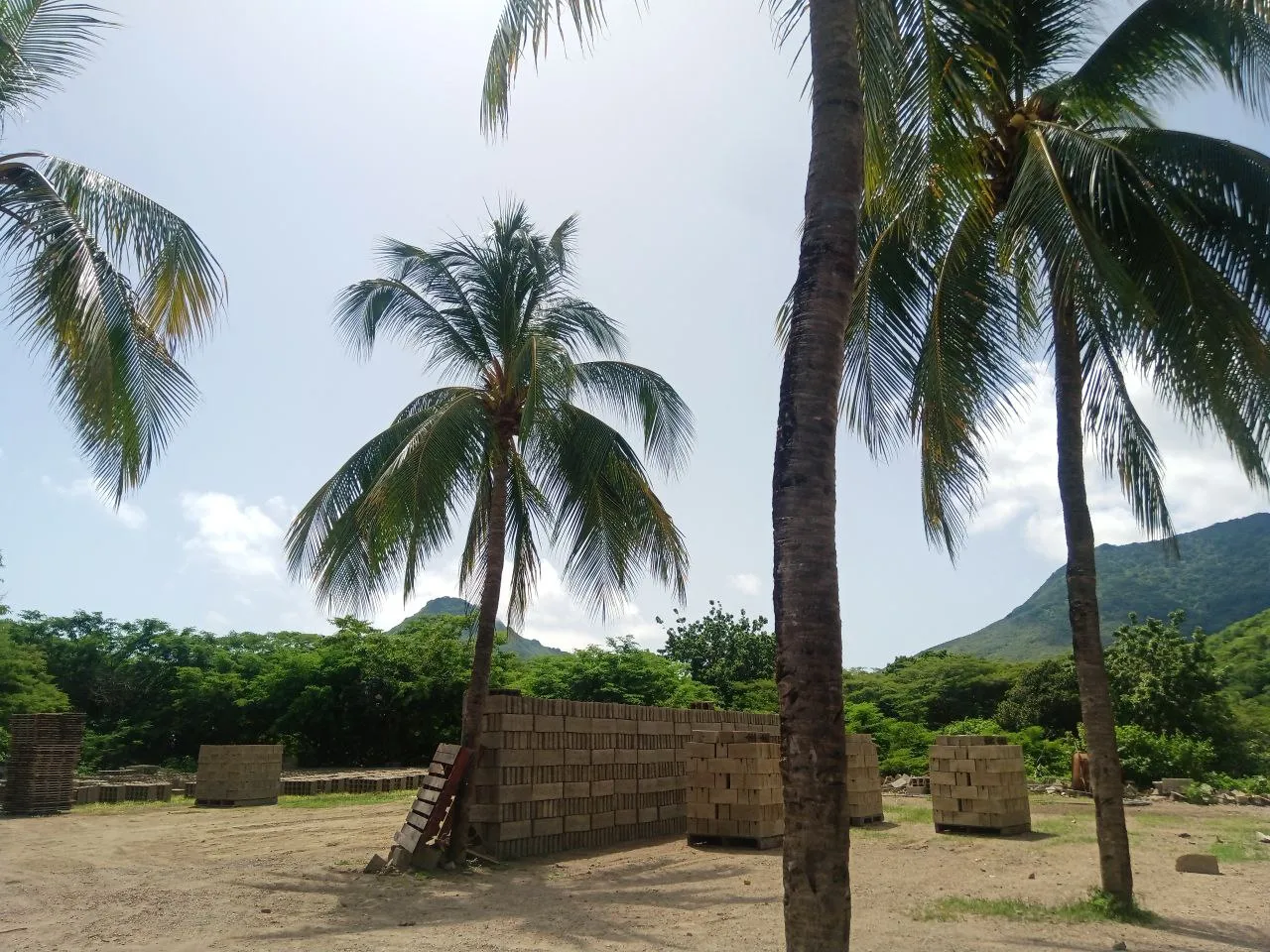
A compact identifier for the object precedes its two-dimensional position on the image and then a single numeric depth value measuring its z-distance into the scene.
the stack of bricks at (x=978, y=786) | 14.17
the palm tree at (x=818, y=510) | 3.91
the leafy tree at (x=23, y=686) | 23.05
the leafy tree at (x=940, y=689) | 32.88
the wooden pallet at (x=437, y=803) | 10.29
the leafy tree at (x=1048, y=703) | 27.30
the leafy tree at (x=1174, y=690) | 22.62
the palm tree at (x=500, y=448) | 11.12
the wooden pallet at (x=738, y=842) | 12.61
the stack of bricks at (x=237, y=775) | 17.64
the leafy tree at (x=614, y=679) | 26.25
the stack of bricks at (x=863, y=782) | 15.82
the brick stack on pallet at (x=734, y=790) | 12.65
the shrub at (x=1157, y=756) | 20.77
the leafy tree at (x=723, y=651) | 34.59
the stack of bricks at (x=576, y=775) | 11.12
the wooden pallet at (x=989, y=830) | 14.17
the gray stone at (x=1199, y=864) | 10.13
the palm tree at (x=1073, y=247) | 6.83
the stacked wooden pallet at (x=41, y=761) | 15.60
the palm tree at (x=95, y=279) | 7.72
